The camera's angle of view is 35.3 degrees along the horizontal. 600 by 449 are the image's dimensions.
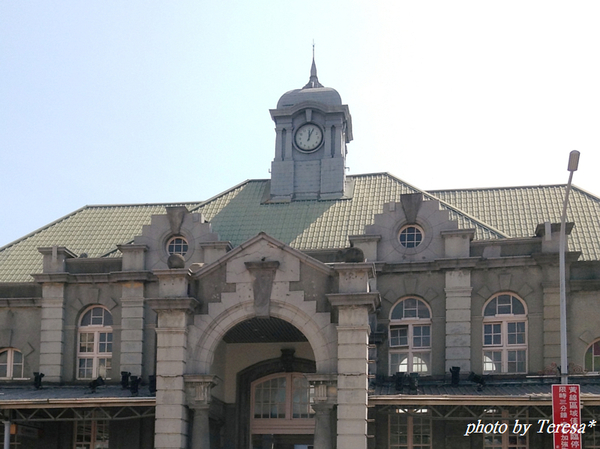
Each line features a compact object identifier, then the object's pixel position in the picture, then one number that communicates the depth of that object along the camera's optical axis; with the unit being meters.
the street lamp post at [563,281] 22.42
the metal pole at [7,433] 27.56
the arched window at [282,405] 30.50
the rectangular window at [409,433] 29.03
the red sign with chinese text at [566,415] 22.48
